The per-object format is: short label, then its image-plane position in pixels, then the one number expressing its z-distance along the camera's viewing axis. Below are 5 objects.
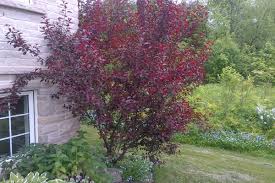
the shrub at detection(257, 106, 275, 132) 9.77
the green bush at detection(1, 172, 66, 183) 3.59
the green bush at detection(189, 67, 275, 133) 9.88
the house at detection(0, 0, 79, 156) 4.80
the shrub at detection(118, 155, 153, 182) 5.76
